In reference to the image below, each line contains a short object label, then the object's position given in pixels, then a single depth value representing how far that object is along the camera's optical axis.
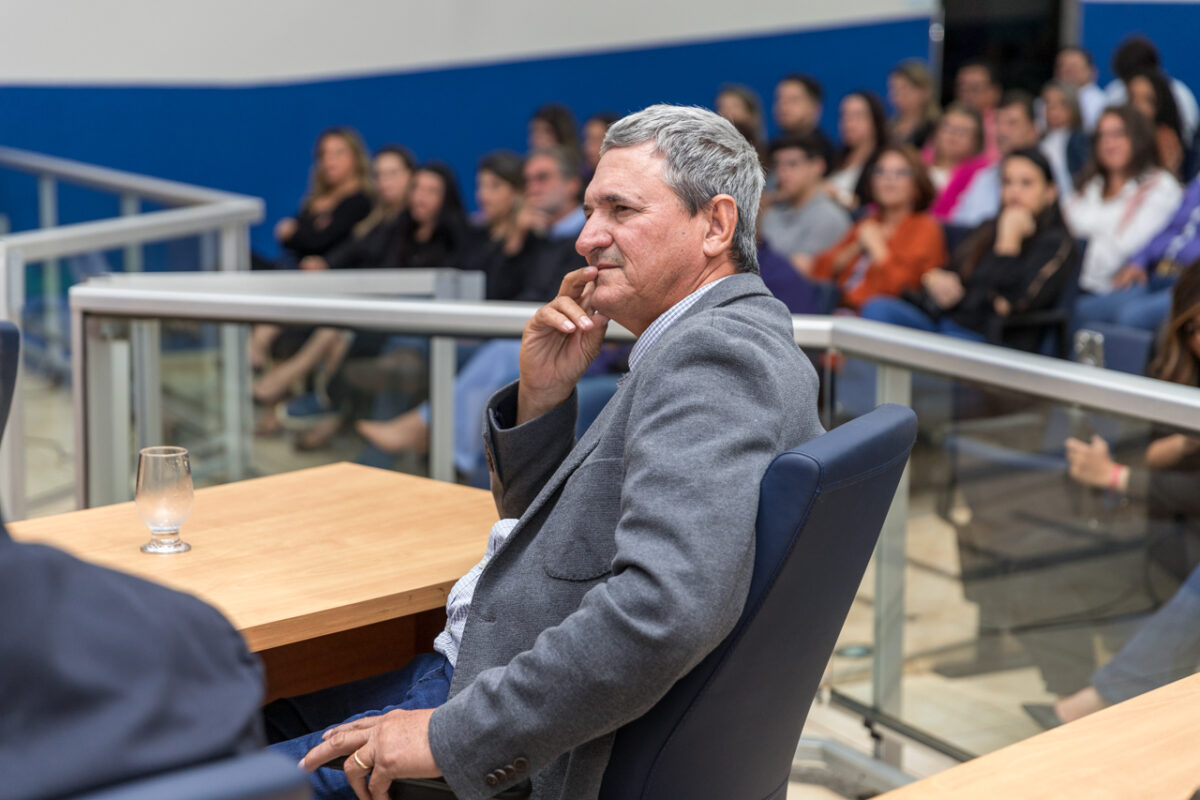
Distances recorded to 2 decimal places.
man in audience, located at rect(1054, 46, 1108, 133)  7.06
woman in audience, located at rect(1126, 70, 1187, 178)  5.99
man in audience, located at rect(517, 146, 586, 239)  5.25
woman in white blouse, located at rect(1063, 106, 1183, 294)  5.08
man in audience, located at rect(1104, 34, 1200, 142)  6.66
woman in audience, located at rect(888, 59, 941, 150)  6.98
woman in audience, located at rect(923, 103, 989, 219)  6.09
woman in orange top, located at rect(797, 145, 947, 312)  5.06
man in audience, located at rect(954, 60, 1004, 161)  7.40
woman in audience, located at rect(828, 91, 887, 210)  6.43
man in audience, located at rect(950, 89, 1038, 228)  5.88
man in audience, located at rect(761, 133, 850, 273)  5.52
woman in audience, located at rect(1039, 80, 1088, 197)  6.32
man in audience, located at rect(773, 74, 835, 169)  6.96
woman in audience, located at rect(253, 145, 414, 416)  5.88
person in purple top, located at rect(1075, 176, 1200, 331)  4.48
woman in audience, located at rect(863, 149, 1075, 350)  4.56
